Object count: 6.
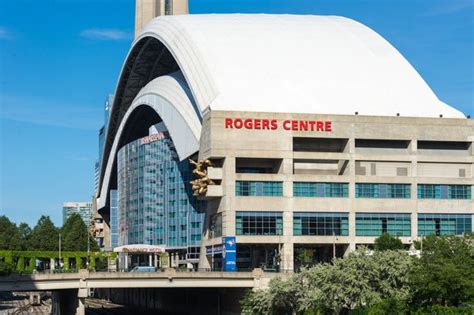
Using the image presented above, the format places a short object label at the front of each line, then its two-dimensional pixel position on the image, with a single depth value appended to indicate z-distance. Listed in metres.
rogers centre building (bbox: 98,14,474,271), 146.62
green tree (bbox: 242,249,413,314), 103.81
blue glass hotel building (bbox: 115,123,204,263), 174.50
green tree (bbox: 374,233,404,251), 141.00
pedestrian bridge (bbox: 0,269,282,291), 128.75
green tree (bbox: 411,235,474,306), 96.00
